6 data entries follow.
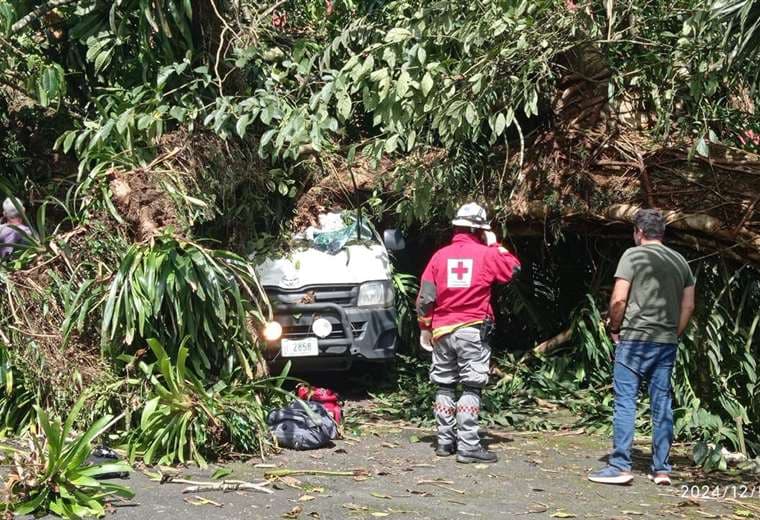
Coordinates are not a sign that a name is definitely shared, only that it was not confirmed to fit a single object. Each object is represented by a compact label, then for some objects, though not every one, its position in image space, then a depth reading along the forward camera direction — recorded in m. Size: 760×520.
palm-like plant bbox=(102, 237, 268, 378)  7.63
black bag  7.75
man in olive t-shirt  7.00
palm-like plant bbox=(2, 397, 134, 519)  5.64
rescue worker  7.63
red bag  8.41
